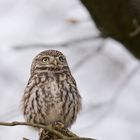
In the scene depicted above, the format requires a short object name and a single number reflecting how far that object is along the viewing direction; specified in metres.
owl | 12.62
